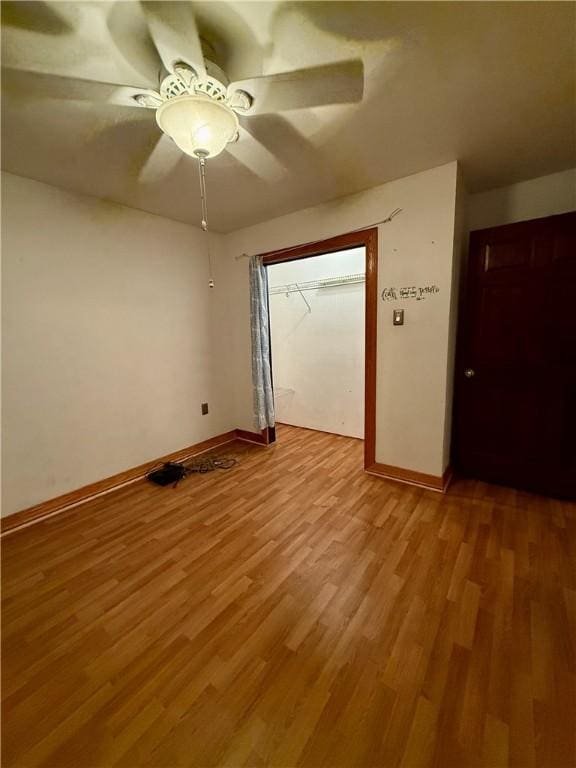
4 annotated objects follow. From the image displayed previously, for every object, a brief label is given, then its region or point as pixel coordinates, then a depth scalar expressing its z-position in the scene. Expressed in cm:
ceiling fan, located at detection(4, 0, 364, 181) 110
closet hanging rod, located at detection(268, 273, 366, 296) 338
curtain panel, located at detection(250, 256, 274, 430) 309
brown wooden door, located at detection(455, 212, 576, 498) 210
